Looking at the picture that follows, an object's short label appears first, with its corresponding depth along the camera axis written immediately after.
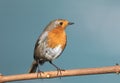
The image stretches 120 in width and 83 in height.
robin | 7.22
